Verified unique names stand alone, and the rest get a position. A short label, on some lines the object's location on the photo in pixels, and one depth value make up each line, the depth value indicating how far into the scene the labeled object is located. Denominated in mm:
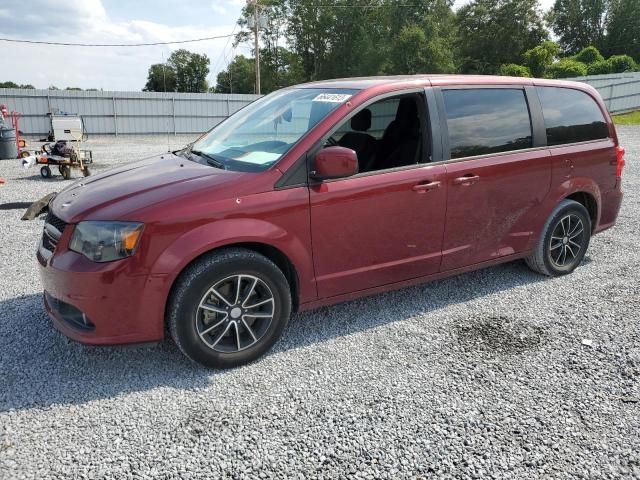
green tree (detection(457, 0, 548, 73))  53938
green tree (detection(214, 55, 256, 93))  68562
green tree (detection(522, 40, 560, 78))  43062
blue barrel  13531
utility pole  34562
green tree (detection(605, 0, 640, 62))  55875
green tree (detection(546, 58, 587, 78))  33562
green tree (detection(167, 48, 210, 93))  83750
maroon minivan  2971
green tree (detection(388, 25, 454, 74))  48438
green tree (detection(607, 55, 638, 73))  34844
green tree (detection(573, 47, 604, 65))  40912
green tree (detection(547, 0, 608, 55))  62844
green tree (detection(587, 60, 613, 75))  35562
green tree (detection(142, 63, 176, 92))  84625
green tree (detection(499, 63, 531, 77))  36312
